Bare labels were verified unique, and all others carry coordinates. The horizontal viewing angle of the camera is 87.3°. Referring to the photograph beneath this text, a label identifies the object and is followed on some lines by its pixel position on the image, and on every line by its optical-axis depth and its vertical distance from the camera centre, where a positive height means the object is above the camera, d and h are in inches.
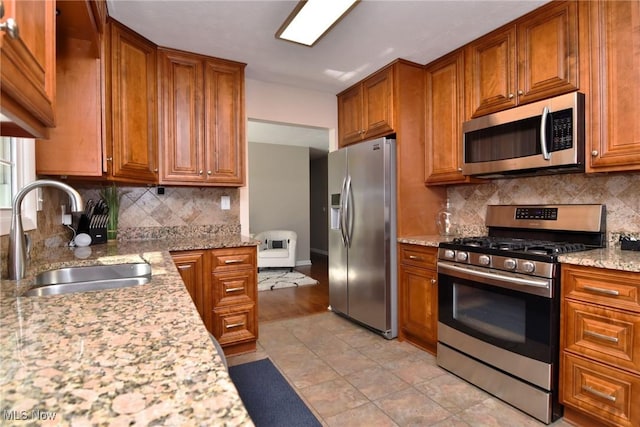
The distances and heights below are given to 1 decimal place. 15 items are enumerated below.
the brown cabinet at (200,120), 105.3 +30.2
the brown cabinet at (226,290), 98.3 -24.1
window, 66.6 +8.5
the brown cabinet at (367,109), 118.0 +39.1
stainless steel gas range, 70.4 -21.8
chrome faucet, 48.8 -3.7
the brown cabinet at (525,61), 79.7 +39.0
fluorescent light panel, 75.7 +46.8
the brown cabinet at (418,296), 101.4 -27.5
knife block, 97.1 -4.8
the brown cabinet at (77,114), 77.4 +24.2
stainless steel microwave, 77.1 +17.9
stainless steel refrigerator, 114.3 -8.6
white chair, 230.0 -27.1
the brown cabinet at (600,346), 60.8 -26.6
